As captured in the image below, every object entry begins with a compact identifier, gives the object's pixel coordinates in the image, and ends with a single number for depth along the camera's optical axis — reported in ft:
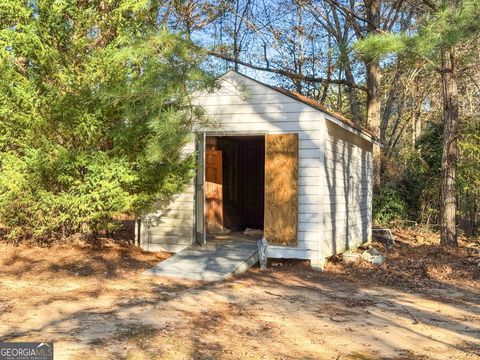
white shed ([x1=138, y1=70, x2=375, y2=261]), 28.68
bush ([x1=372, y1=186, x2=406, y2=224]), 54.29
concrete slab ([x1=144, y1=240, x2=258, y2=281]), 25.68
